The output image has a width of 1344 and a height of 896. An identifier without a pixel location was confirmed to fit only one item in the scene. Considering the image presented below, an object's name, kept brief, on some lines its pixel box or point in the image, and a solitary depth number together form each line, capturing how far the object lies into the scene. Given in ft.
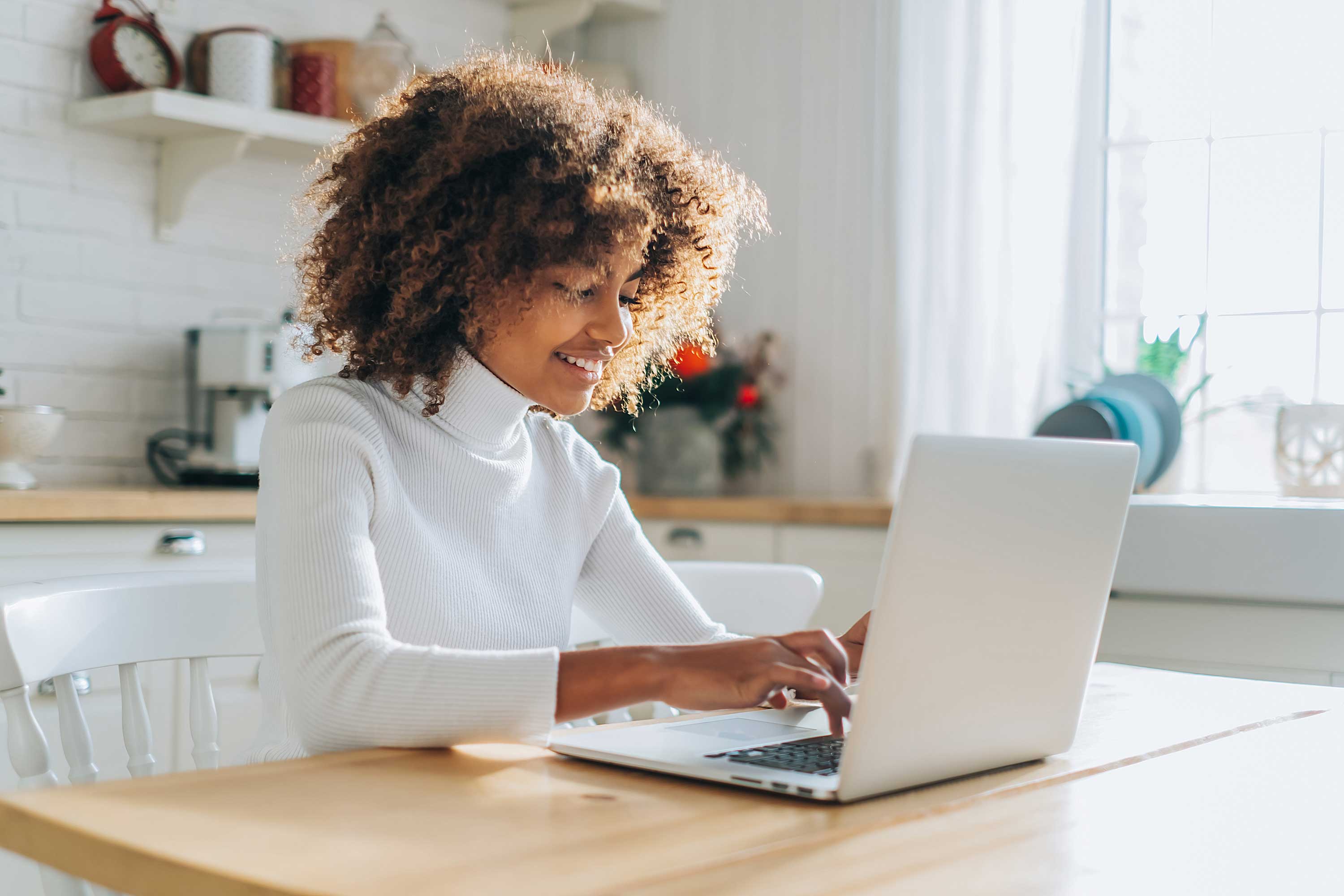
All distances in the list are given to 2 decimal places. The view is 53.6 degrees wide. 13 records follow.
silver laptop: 2.34
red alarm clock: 8.60
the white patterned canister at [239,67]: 8.90
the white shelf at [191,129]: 8.39
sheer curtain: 9.25
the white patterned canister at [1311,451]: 7.86
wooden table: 1.95
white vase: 7.52
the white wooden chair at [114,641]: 3.09
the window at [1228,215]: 8.78
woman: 3.29
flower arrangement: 10.02
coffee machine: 8.49
